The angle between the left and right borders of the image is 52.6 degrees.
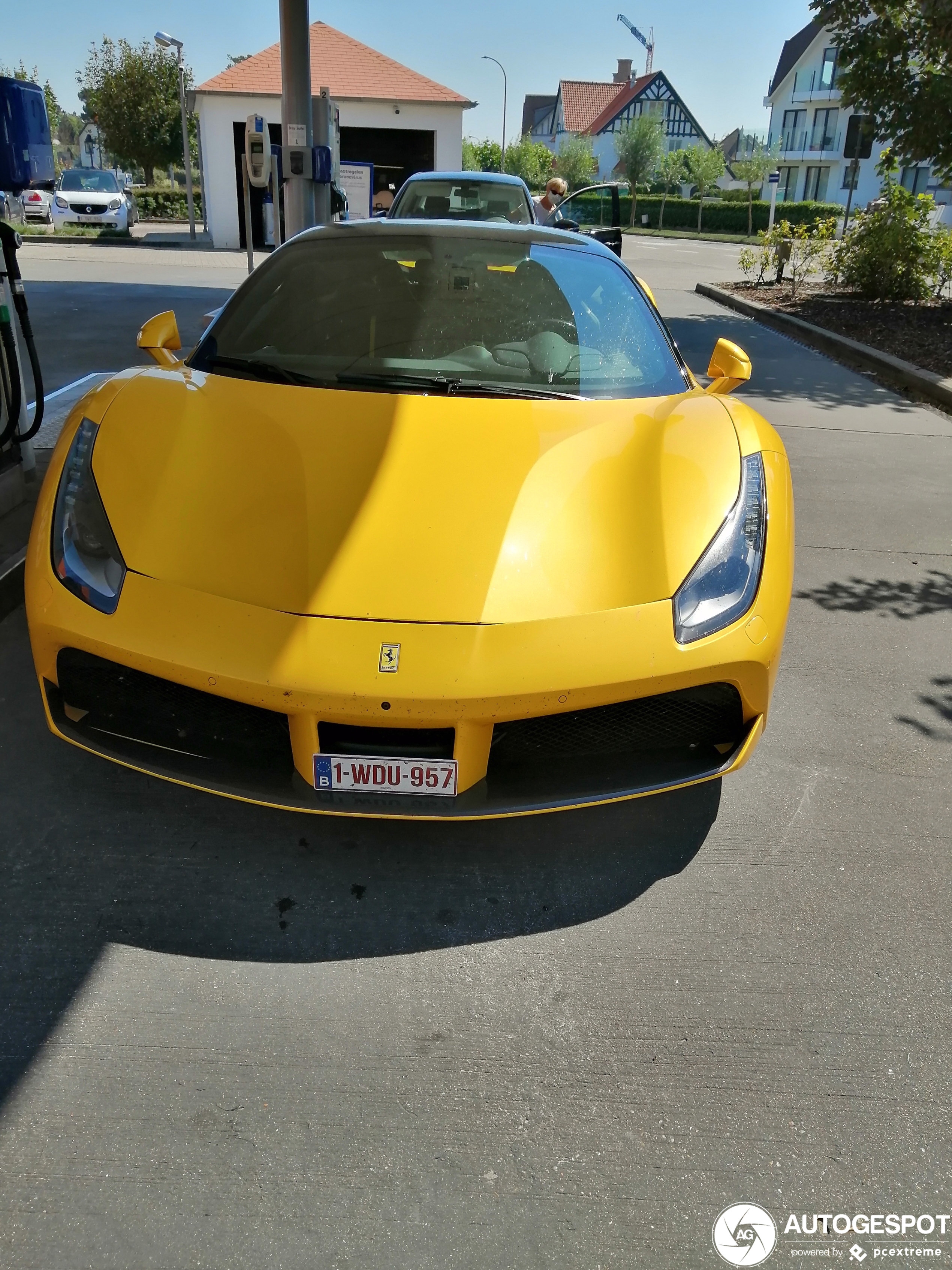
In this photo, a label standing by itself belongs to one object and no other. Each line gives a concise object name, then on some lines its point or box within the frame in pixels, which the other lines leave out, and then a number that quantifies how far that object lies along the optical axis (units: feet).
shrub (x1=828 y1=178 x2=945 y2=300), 42.09
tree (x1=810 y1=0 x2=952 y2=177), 37.24
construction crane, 384.06
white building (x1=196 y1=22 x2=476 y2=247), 75.25
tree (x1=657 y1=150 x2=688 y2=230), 202.49
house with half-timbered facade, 270.05
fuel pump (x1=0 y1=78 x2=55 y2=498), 13.70
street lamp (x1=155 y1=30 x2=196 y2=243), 72.23
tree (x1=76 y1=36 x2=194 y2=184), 114.93
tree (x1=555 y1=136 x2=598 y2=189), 214.28
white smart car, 81.76
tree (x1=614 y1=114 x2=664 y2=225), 195.11
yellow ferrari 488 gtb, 6.90
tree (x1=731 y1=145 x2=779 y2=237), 176.55
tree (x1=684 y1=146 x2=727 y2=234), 186.09
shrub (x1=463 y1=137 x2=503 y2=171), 258.98
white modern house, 205.26
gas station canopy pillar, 31.22
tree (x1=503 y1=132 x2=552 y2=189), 239.91
